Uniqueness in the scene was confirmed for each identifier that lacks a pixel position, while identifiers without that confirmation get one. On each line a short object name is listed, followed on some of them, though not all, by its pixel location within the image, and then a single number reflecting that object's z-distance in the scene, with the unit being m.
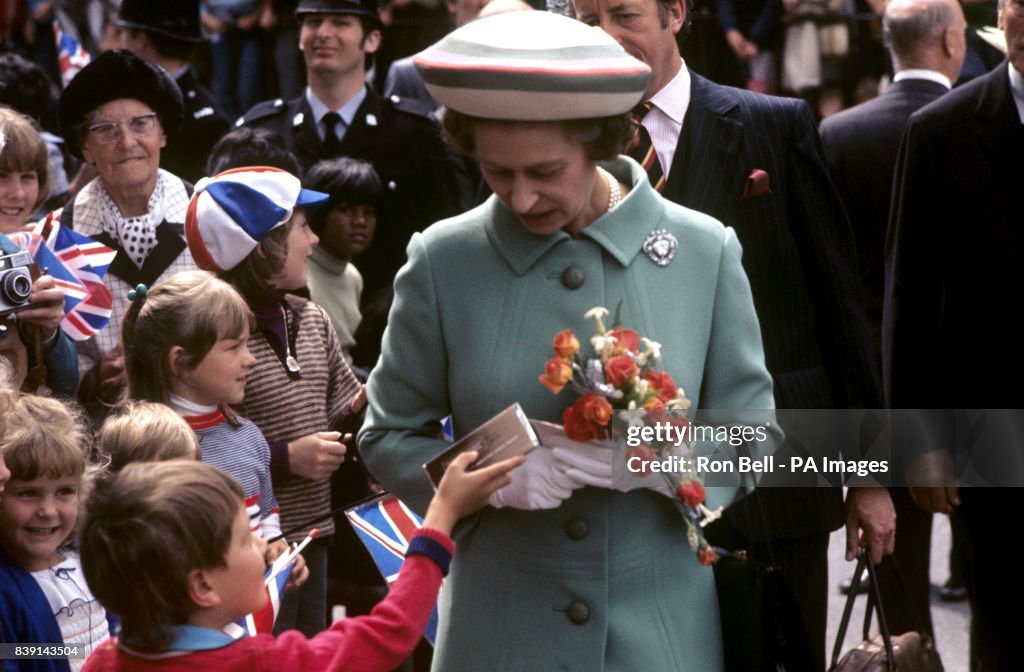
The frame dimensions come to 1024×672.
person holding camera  8.44
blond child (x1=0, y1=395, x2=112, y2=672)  7.37
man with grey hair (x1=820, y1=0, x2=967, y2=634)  12.07
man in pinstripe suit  8.20
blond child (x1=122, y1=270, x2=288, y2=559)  8.53
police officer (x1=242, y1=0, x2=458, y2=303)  13.45
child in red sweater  5.81
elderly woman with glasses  10.02
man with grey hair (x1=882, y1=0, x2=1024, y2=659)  8.91
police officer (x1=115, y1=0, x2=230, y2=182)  13.91
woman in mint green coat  6.39
